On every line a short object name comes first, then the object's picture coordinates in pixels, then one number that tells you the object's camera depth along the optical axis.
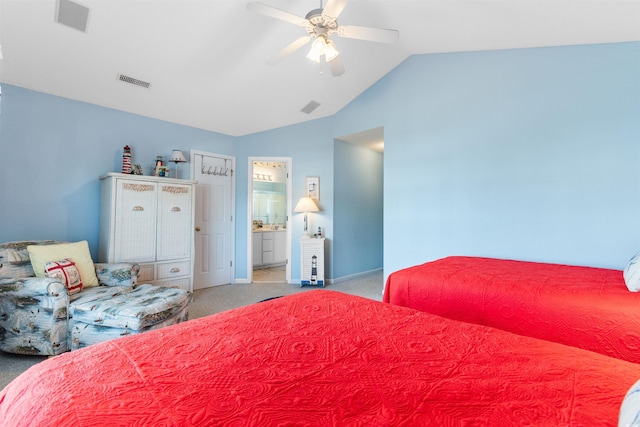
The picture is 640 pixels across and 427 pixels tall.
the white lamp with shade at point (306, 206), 4.75
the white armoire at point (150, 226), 3.32
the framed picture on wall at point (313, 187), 5.03
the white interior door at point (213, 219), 4.56
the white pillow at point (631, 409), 0.51
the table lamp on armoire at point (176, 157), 4.09
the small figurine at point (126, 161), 3.59
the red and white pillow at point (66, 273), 2.52
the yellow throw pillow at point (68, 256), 2.60
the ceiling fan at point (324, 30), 2.08
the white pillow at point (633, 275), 1.74
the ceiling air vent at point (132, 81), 3.24
